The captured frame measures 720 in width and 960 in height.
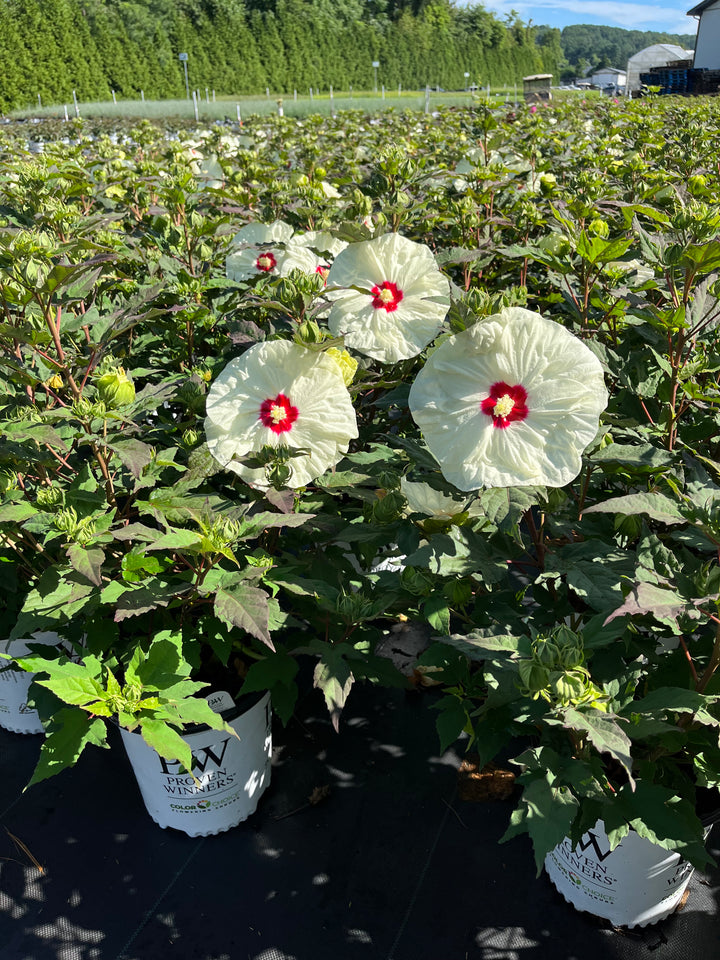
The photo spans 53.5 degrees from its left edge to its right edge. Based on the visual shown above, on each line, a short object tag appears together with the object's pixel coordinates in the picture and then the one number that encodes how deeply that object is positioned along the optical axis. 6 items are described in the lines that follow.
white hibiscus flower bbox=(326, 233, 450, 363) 1.62
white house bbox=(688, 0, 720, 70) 31.55
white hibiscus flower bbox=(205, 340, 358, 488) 1.43
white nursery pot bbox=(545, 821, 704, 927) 1.42
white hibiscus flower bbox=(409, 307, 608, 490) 1.14
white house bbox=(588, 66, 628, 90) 57.05
